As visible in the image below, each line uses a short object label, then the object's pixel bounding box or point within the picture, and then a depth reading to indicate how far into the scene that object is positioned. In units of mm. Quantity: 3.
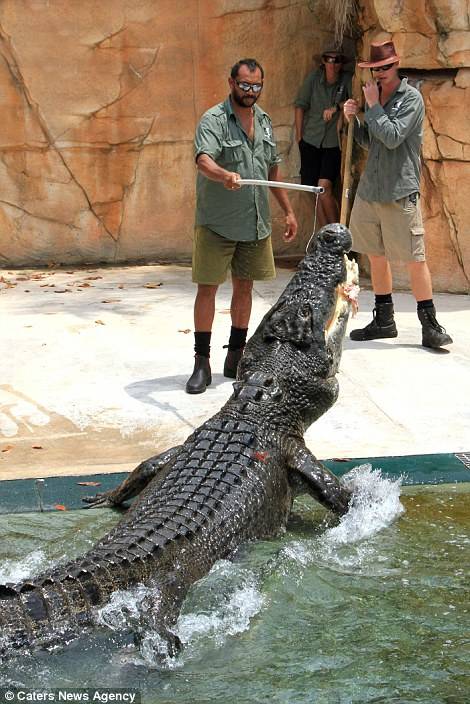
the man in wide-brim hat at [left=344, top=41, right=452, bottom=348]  6586
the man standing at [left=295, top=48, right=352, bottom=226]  9445
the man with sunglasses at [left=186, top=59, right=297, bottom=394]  5672
